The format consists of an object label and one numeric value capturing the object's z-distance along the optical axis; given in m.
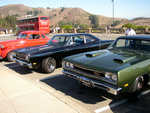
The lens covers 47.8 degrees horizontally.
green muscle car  3.54
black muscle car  6.37
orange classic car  9.20
